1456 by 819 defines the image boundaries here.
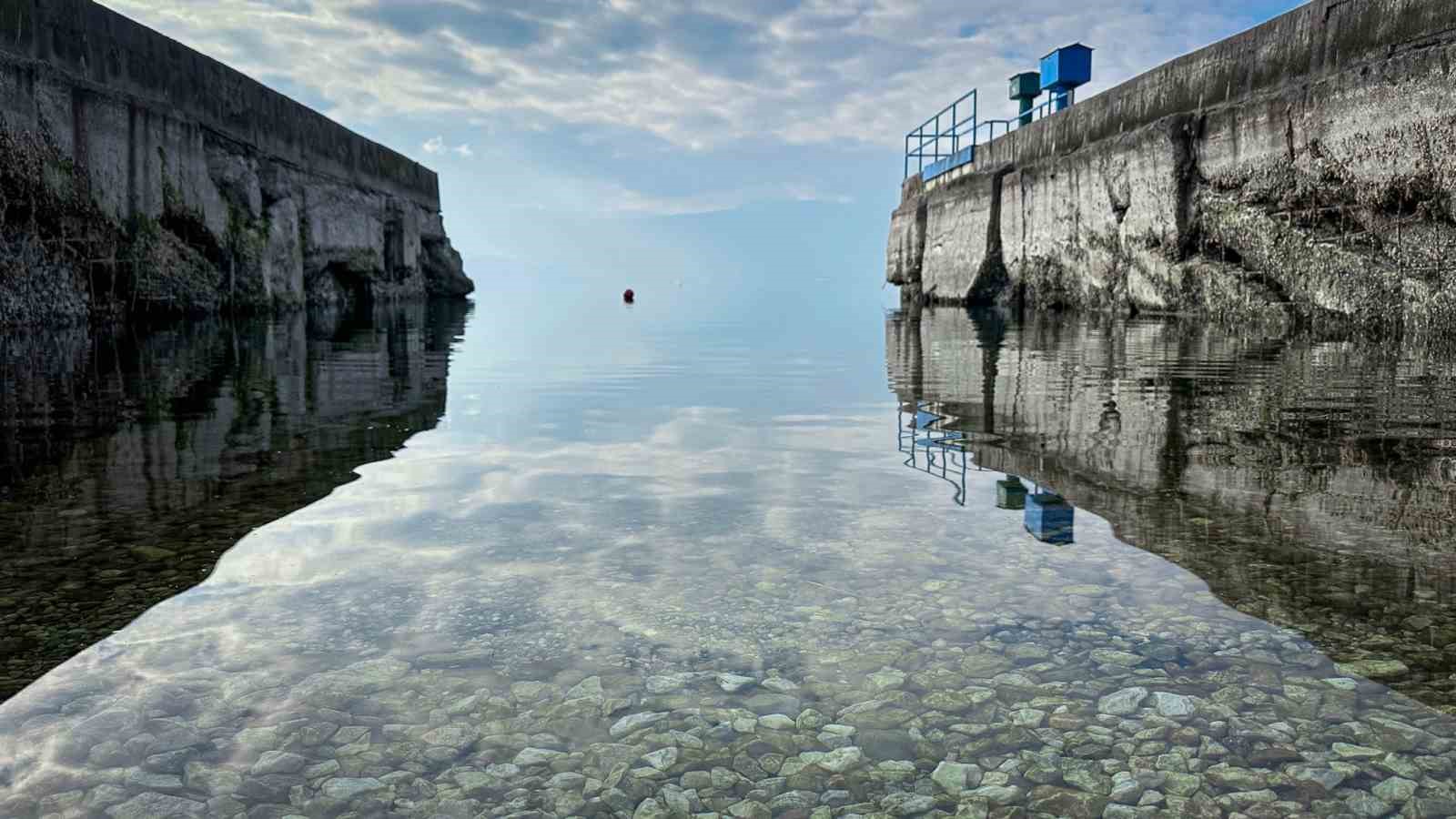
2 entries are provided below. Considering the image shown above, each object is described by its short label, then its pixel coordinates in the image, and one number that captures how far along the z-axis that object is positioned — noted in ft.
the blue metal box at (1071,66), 62.75
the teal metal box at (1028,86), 72.23
